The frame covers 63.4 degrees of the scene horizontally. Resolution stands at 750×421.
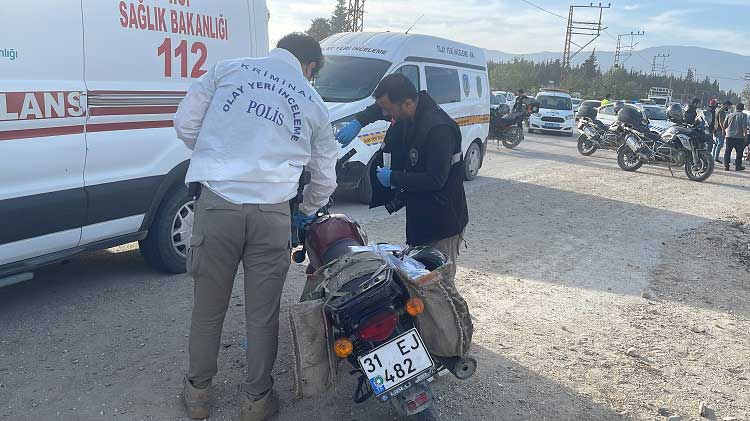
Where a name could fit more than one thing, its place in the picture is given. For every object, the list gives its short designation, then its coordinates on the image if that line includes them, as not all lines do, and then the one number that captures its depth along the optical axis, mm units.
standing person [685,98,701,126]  14258
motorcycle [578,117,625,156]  16041
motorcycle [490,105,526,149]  17438
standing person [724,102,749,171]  14859
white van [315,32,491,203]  8047
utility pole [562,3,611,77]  54062
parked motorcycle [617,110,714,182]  13195
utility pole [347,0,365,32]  29584
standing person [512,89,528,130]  20073
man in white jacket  2834
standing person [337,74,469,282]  3479
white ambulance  3664
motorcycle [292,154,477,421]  2691
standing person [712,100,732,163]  16672
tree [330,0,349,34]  47931
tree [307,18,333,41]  44875
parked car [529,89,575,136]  23953
